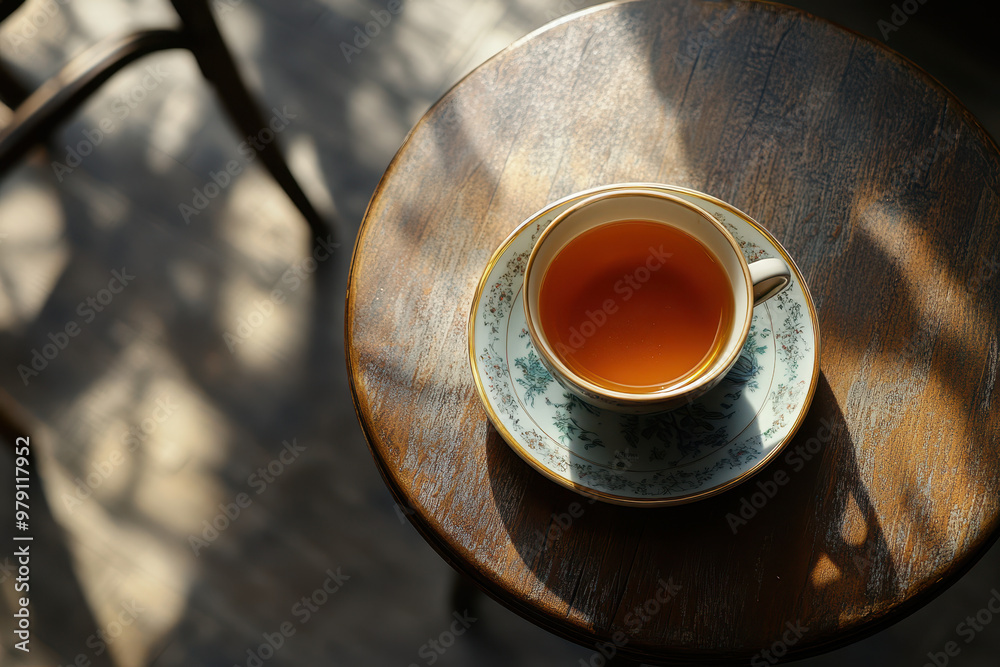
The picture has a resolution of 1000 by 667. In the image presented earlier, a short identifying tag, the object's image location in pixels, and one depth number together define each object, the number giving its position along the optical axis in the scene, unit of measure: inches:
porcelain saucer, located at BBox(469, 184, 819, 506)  27.8
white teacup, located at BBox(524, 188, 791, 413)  25.1
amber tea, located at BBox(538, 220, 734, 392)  27.5
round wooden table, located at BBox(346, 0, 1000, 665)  28.8
